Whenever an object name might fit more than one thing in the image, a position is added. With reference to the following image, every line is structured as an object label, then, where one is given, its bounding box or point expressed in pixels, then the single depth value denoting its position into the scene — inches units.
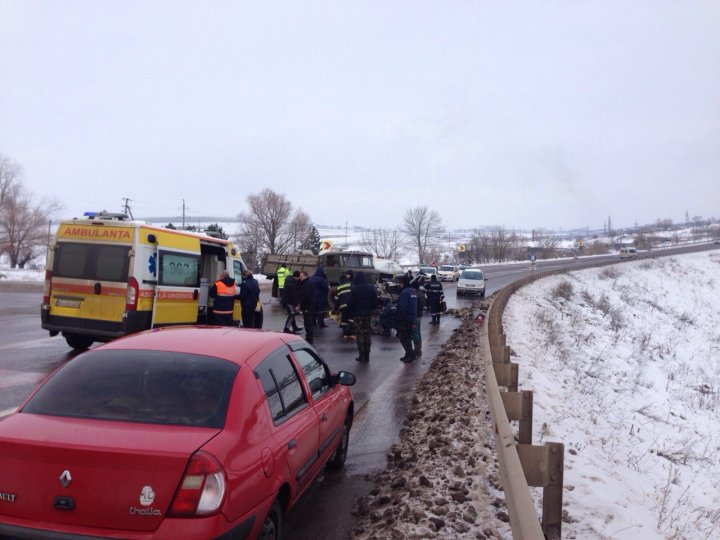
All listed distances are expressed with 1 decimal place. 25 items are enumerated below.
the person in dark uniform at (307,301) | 532.7
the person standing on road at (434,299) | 752.3
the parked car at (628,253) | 3021.7
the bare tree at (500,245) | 4026.6
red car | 108.7
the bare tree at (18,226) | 2143.2
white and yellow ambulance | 393.4
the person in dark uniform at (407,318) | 476.1
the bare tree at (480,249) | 3956.7
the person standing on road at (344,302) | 587.5
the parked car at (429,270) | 1600.3
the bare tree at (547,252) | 4207.7
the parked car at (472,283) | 1254.9
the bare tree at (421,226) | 4534.9
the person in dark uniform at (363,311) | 470.6
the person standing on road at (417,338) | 491.2
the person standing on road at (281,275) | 758.7
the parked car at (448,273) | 1802.4
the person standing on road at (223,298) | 458.0
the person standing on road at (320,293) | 631.2
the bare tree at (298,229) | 3469.5
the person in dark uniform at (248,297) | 524.4
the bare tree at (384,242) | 4408.0
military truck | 843.4
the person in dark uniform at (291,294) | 564.4
